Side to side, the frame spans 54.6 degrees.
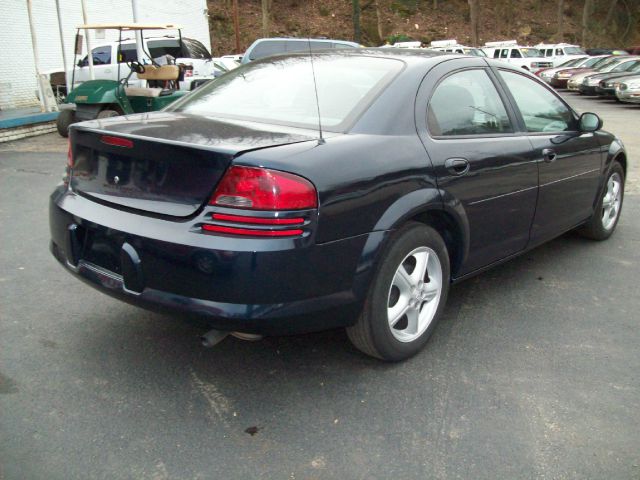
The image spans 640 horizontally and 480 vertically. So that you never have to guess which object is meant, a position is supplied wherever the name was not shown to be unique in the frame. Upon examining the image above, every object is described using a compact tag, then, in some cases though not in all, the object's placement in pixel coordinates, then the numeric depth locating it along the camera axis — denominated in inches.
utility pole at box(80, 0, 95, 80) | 518.4
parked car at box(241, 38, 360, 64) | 578.6
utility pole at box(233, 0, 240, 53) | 1312.7
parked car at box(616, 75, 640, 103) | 740.0
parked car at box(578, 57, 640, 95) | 860.0
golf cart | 433.1
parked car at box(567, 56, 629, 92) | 929.2
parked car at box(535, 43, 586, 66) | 1289.4
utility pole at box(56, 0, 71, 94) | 527.3
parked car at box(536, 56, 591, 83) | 1098.2
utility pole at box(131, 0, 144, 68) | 499.7
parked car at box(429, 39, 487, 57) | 1233.3
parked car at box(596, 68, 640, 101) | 784.3
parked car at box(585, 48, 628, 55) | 1514.0
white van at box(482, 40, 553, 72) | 1246.9
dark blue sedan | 101.9
